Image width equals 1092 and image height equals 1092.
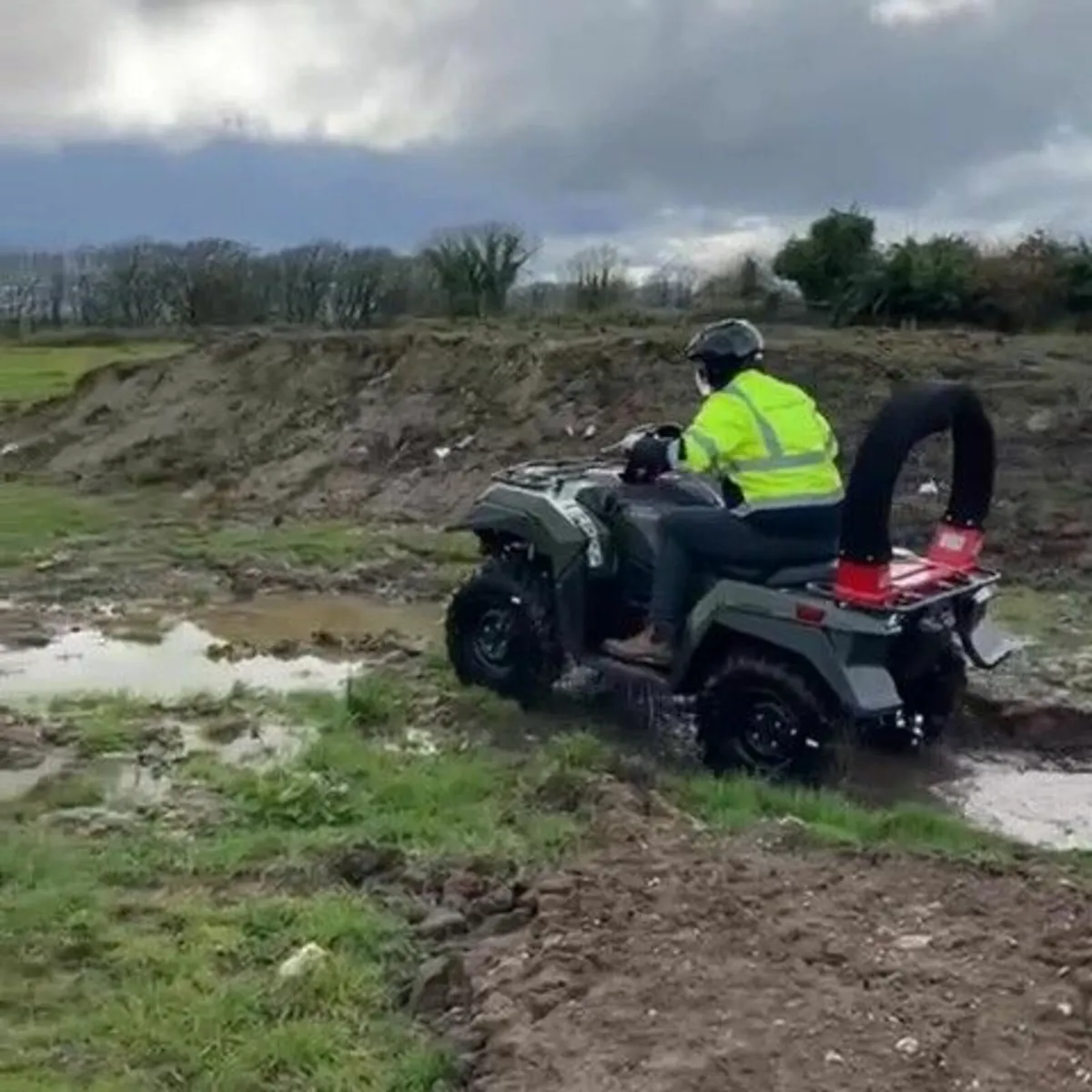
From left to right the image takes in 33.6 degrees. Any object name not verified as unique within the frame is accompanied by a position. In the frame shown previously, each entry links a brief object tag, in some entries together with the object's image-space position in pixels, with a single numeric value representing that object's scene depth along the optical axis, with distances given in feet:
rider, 27.96
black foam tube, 26.21
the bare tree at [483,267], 111.65
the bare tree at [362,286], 123.34
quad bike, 27.22
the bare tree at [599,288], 106.11
